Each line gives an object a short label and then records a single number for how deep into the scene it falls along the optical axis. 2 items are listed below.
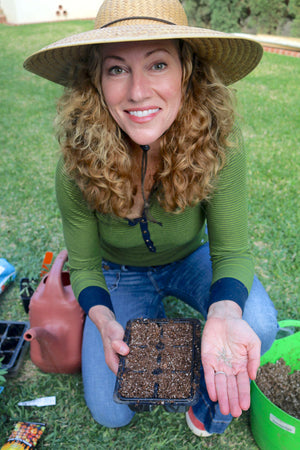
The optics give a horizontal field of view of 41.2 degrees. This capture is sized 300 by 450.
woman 1.30
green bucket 1.43
